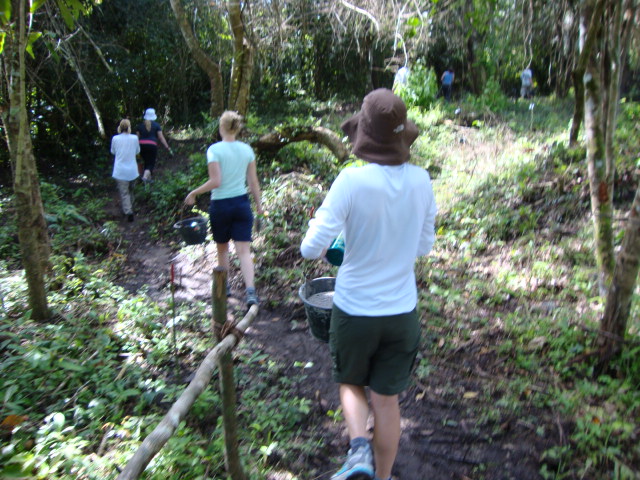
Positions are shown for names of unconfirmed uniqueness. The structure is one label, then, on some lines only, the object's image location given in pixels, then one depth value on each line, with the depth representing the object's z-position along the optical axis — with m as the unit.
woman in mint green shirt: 4.66
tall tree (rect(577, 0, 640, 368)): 3.62
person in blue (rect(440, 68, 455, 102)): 17.59
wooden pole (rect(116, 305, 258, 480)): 1.89
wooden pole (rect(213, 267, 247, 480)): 2.75
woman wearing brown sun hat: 2.32
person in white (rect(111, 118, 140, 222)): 8.91
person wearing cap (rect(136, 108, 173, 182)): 10.20
